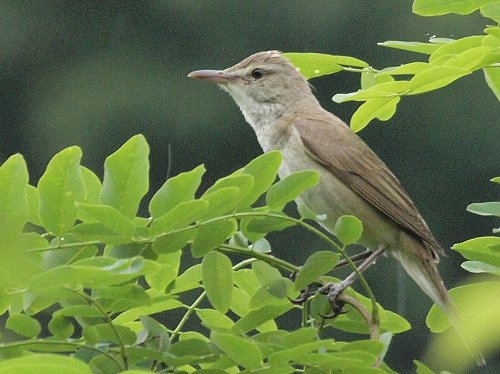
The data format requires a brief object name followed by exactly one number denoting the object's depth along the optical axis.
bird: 8.11
